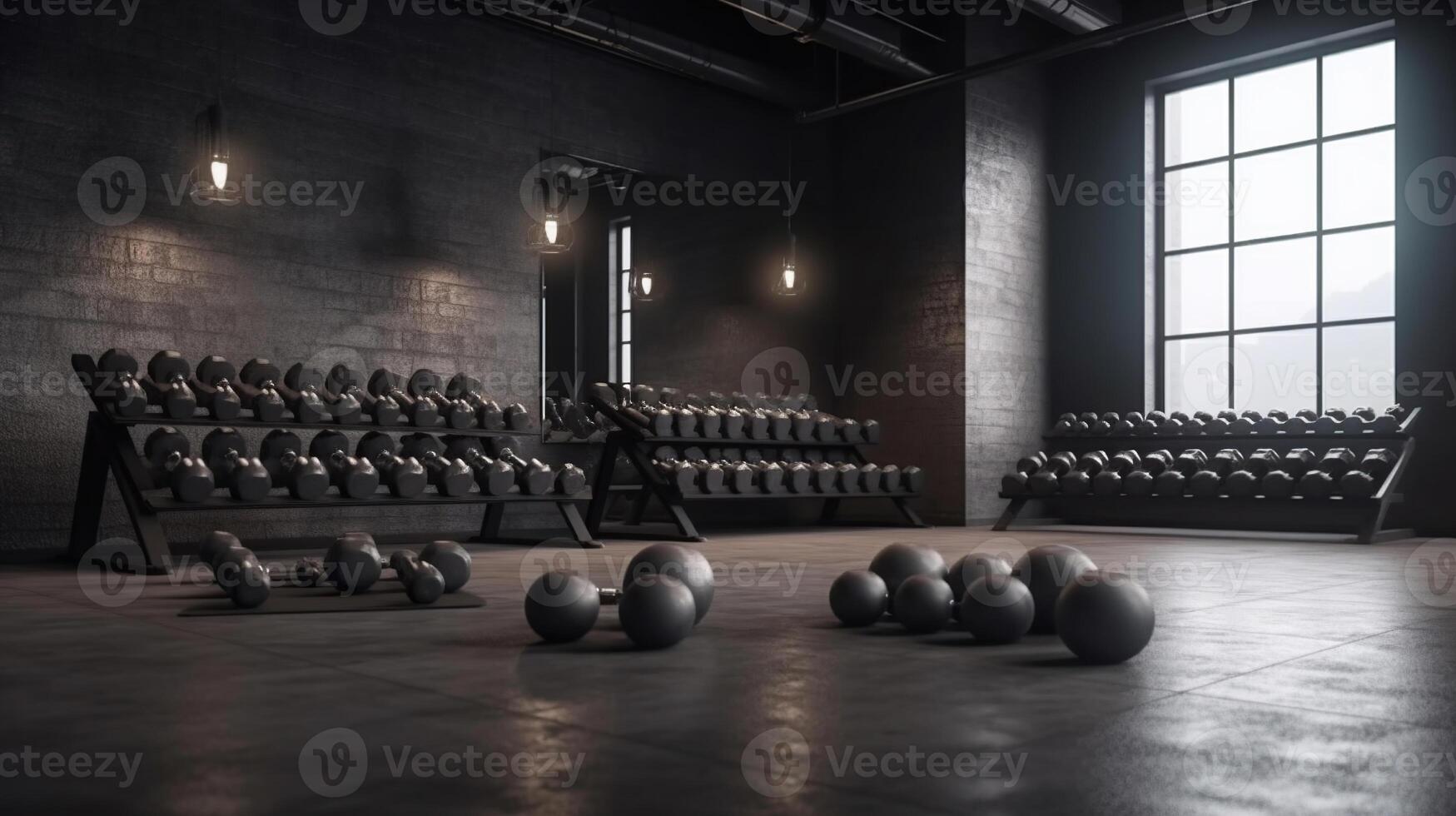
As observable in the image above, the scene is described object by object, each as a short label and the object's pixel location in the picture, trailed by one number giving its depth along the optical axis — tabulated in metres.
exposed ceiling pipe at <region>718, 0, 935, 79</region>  7.52
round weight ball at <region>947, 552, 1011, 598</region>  3.11
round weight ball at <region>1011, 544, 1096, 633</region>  3.04
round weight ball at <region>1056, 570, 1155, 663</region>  2.58
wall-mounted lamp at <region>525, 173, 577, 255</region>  7.64
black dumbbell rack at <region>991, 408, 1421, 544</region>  7.77
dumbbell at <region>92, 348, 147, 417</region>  5.29
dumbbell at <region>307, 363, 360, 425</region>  6.09
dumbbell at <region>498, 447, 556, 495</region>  6.52
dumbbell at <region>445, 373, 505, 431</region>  6.73
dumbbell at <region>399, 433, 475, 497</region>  6.18
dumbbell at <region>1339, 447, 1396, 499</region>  7.62
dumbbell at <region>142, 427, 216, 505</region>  5.15
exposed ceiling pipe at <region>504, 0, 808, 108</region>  8.05
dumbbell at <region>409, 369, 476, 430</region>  6.59
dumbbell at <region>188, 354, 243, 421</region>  5.59
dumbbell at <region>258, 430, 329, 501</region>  5.52
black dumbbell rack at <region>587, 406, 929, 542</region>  7.58
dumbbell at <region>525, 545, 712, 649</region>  2.80
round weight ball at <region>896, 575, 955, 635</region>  3.07
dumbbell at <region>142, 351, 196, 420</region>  5.43
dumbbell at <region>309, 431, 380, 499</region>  5.71
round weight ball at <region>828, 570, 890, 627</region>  3.22
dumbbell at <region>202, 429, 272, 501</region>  5.30
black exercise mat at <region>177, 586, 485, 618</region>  3.61
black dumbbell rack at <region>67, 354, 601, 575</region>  5.11
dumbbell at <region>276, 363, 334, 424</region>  5.95
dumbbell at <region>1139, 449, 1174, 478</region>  8.86
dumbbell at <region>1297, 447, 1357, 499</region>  7.85
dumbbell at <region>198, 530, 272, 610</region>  3.59
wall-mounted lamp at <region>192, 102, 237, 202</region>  6.09
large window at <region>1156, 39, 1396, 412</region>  8.84
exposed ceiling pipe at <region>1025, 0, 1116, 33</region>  8.52
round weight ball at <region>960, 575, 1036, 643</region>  2.91
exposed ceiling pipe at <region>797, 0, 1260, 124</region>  7.67
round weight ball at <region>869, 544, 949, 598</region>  3.41
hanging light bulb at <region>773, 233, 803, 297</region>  9.55
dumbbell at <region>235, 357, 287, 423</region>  5.77
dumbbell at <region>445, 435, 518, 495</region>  6.38
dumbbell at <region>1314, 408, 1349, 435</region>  8.27
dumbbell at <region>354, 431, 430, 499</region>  5.93
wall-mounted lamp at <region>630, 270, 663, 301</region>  9.20
